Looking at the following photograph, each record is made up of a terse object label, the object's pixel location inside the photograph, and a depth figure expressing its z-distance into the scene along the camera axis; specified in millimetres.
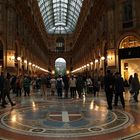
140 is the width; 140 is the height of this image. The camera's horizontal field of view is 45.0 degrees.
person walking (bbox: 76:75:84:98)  13184
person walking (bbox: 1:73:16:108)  9192
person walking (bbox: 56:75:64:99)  13579
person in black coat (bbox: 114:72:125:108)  8689
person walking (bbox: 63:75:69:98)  13608
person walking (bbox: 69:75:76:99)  13289
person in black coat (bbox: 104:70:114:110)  8456
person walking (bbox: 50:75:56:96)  14461
